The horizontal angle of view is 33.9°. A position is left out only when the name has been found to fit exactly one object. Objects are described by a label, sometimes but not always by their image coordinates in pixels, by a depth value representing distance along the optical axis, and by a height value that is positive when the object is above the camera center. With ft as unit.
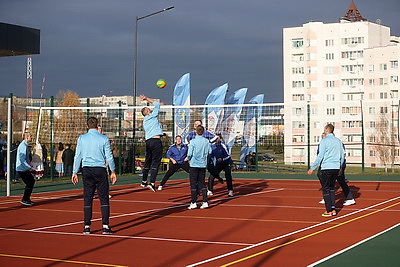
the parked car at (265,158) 106.01 -2.26
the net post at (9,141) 60.29 +0.46
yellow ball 63.21 +5.93
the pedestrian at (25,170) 53.67 -1.97
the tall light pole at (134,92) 98.54 +8.57
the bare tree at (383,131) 112.88 +2.46
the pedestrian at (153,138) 55.01 +0.62
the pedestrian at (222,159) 61.00 -1.30
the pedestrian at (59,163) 91.09 -2.39
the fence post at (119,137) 95.63 +1.26
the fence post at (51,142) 87.35 +0.45
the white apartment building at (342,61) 344.49 +45.63
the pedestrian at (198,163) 50.44 -1.38
